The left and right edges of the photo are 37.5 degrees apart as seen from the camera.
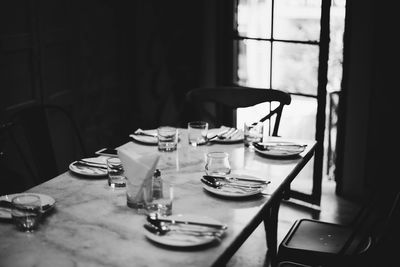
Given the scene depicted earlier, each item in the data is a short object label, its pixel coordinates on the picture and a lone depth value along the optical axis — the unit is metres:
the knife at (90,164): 2.33
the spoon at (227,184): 2.08
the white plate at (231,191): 2.00
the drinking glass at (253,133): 2.61
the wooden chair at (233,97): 3.30
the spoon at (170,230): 1.69
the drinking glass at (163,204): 1.85
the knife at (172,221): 1.74
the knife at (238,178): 2.15
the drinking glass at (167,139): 2.56
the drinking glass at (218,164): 2.17
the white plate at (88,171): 2.24
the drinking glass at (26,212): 1.75
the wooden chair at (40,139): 2.73
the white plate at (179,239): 1.62
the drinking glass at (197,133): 2.67
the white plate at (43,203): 1.83
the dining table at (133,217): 1.59
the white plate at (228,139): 2.72
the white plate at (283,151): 2.47
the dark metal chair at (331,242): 1.95
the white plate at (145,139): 2.70
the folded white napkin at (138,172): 1.90
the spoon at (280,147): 2.56
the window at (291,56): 3.78
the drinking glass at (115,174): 2.16
